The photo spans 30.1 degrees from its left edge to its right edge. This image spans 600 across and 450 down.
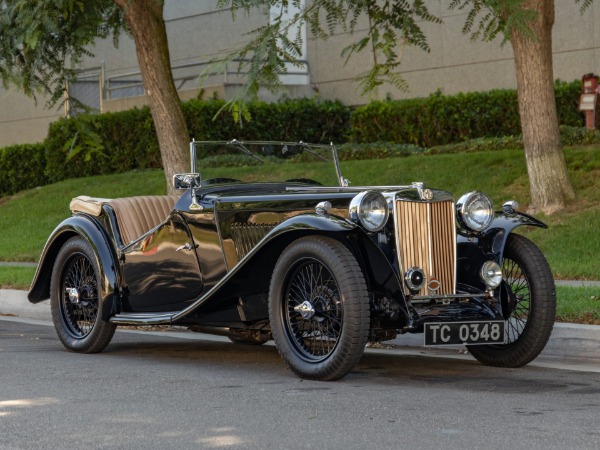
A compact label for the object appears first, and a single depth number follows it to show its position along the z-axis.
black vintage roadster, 6.51
